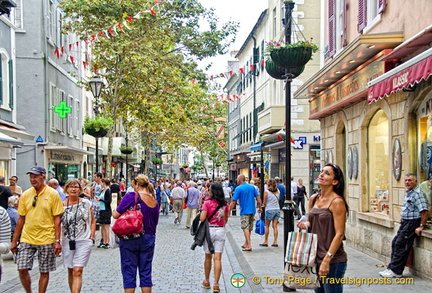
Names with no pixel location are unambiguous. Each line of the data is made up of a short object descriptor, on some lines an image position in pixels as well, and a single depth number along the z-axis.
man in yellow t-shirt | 7.68
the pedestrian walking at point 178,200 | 23.42
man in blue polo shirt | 13.64
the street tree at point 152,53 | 22.73
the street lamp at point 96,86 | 20.50
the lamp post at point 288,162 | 9.39
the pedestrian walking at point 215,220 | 9.18
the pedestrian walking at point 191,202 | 21.34
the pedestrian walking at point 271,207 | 14.62
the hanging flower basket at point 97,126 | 22.98
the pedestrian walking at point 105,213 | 14.87
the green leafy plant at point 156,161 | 59.24
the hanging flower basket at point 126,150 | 35.75
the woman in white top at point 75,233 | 7.99
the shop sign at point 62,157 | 25.05
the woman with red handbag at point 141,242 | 7.41
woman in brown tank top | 5.54
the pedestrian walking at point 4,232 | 6.65
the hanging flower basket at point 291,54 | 9.70
